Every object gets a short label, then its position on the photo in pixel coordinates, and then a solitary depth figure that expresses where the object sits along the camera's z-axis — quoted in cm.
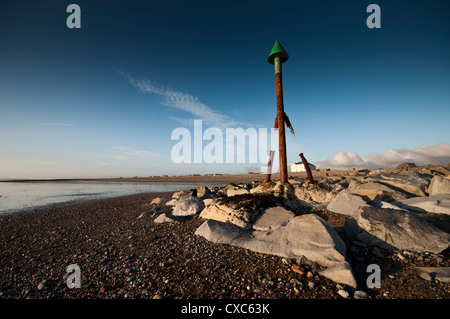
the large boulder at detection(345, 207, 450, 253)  434
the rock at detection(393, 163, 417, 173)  1757
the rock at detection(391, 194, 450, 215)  613
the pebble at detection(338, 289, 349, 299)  313
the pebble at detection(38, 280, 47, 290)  407
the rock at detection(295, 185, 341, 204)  869
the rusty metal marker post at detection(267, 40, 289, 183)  839
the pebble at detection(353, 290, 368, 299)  309
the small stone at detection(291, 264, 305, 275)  367
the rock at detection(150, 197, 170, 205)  1344
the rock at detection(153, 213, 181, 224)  777
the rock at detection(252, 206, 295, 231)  571
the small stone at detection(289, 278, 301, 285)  343
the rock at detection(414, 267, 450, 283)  335
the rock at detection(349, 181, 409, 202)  788
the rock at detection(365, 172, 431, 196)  859
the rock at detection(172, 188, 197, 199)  1273
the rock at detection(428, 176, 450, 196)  746
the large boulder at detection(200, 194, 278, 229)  614
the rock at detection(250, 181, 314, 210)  779
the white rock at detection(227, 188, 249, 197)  1042
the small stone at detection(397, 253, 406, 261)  411
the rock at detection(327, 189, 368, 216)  711
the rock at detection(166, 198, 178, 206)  1239
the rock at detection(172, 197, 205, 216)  867
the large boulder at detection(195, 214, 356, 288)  383
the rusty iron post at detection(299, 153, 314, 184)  927
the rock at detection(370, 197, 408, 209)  655
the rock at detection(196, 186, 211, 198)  1191
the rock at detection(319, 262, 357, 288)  336
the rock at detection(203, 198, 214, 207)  907
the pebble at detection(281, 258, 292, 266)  396
